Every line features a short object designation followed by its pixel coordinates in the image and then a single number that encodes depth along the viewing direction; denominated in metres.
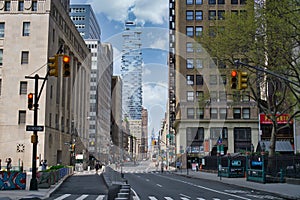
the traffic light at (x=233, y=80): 20.77
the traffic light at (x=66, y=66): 18.65
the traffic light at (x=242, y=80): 20.38
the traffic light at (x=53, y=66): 19.16
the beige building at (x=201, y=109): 75.38
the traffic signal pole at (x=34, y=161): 23.62
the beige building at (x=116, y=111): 155.82
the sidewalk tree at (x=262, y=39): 27.14
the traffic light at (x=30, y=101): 22.37
